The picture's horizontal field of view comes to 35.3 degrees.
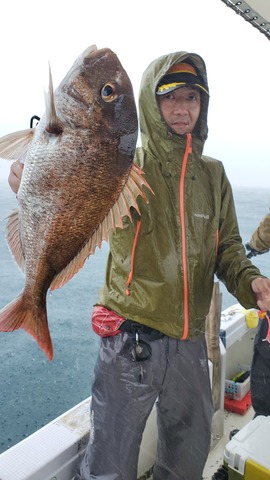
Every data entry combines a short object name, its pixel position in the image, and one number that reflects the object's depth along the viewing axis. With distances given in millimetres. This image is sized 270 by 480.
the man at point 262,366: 2826
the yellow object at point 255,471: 1906
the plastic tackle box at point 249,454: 1932
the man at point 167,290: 1898
